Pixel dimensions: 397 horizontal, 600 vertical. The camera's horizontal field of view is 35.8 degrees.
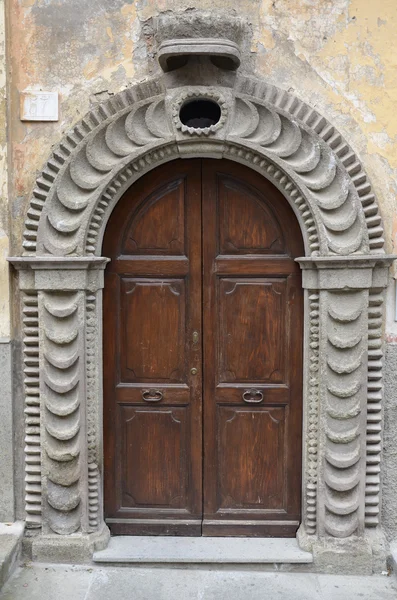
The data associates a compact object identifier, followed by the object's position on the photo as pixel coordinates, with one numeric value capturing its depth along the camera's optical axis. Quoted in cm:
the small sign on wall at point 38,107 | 389
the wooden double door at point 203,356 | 405
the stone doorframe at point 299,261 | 380
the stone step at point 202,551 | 392
